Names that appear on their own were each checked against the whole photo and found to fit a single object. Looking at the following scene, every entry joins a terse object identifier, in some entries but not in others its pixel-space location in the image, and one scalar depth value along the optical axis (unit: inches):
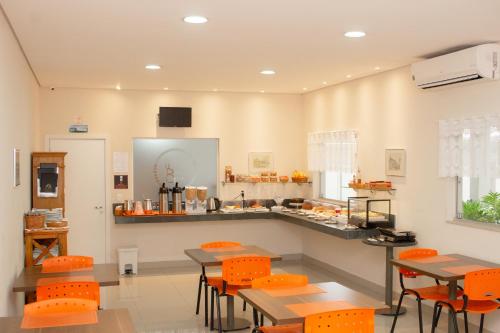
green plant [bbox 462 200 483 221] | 223.9
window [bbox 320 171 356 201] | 325.4
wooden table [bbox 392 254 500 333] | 188.7
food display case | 271.0
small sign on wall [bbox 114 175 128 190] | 348.8
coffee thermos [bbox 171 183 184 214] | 345.7
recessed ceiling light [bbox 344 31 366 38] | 192.1
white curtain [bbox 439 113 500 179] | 211.3
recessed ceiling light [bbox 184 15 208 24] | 172.6
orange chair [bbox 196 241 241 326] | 233.8
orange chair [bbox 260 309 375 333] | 130.9
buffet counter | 293.9
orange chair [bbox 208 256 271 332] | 206.8
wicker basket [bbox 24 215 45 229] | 224.4
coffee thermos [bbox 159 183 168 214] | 344.5
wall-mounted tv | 351.3
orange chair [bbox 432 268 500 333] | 183.0
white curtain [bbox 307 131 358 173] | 309.0
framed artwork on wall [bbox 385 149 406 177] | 263.3
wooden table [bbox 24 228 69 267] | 220.2
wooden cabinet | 257.3
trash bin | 336.8
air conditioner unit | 206.2
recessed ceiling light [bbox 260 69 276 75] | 277.3
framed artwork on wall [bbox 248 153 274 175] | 372.8
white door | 341.1
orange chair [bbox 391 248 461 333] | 204.2
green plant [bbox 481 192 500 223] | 214.8
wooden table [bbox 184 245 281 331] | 217.7
